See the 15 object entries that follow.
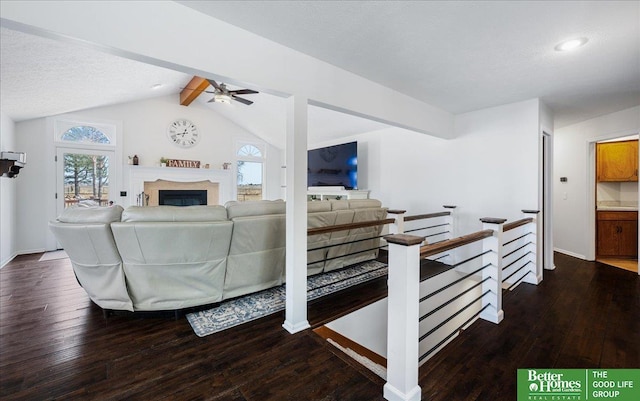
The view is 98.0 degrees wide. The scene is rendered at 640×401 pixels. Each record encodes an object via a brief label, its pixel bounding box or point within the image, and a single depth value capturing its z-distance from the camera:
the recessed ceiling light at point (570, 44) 2.13
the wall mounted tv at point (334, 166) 5.80
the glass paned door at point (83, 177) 5.29
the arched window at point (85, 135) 5.42
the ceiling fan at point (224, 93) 4.47
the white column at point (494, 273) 2.52
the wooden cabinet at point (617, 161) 4.64
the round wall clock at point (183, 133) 6.66
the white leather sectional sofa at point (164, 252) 2.44
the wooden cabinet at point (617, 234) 4.57
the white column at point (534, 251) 3.43
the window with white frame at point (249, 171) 7.75
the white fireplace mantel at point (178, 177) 6.10
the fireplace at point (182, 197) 6.60
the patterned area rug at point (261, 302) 2.45
